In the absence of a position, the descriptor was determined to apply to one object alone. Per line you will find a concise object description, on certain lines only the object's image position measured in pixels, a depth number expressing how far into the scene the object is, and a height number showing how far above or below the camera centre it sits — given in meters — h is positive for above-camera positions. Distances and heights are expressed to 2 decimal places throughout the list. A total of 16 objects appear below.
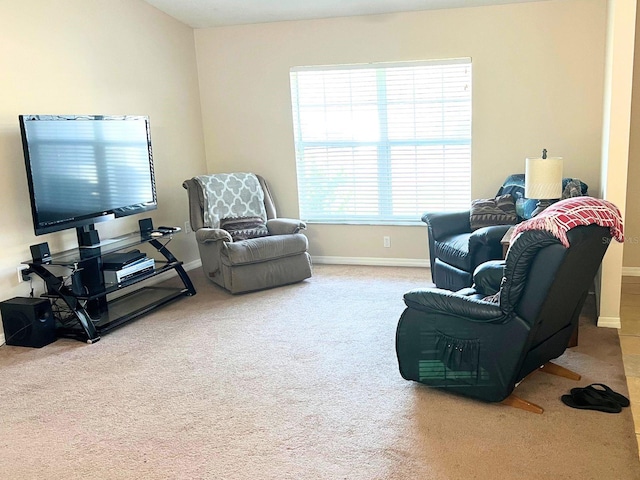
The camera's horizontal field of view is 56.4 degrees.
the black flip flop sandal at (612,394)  2.83 -1.24
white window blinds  5.40 +0.06
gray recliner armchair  4.93 -0.72
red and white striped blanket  2.46 -0.34
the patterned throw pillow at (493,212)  4.59 -0.55
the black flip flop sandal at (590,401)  2.77 -1.24
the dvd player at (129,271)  4.32 -0.83
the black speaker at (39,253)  3.97 -0.60
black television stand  3.99 -0.91
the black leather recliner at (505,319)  2.54 -0.82
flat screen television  3.90 -0.07
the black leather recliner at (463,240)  4.12 -0.71
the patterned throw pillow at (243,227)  5.32 -0.67
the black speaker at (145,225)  4.91 -0.55
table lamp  3.84 -0.26
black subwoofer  3.89 -1.03
